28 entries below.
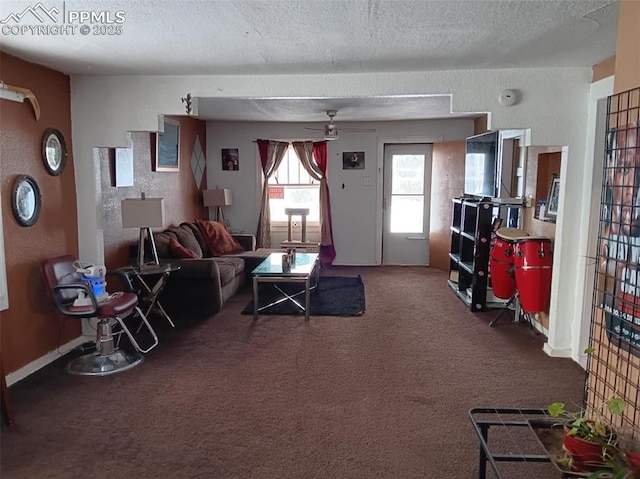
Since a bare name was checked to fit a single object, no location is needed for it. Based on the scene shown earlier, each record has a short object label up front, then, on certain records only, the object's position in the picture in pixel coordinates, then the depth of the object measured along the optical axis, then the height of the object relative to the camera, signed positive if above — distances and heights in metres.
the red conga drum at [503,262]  4.38 -0.65
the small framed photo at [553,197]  4.09 -0.03
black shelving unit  4.84 -0.66
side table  4.06 -0.91
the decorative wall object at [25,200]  3.15 -0.10
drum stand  4.54 -1.14
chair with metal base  3.29 -0.87
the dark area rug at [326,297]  4.94 -1.26
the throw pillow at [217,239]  6.10 -0.67
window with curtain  7.46 -0.01
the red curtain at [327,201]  7.21 -0.18
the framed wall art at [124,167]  4.59 +0.20
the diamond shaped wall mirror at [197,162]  6.82 +0.39
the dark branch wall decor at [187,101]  3.64 +0.67
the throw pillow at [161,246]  4.89 -0.62
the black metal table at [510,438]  1.82 -1.31
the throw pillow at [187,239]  5.45 -0.60
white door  7.38 -0.20
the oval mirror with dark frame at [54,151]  3.48 +0.26
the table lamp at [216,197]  6.93 -0.13
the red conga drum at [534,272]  4.02 -0.67
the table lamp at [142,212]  4.20 -0.22
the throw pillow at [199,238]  5.96 -0.64
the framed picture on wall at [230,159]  7.35 +0.46
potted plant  1.51 -0.81
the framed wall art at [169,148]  5.54 +0.49
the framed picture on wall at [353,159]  7.26 +0.48
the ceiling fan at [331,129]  5.79 +0.76
